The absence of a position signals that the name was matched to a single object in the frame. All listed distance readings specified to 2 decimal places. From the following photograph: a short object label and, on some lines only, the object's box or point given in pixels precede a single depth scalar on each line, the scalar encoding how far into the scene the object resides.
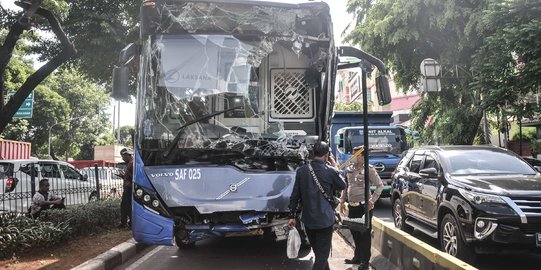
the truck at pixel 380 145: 13.28
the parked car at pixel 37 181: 9.63
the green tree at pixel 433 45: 15.36
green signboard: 20.46
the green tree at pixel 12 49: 7.46
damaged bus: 5.78
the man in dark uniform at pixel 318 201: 4.92
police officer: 6.14
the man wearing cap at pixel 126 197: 9.14
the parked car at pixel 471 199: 5.56
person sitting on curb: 8.61
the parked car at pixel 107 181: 12.86
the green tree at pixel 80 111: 42.25
